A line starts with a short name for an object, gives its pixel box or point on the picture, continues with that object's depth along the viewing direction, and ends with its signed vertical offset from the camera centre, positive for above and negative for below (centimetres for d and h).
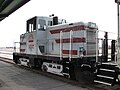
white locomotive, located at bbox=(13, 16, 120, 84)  475 +4
